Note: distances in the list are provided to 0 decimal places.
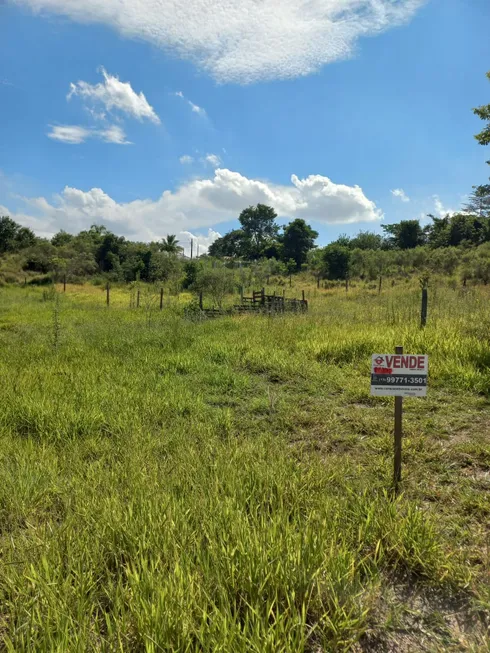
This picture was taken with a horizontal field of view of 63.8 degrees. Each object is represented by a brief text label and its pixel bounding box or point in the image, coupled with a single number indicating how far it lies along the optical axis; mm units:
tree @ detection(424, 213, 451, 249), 41903
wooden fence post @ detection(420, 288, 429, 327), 7848
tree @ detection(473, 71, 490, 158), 6910
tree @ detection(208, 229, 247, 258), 70438
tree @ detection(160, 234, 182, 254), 50616
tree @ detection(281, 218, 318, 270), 54969
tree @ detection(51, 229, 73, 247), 50888
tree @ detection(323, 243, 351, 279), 36112
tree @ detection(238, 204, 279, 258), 77875
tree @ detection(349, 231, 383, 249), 54078
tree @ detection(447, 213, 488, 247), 39594
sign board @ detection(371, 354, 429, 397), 2701
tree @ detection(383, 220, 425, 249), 47250
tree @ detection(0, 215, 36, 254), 42969
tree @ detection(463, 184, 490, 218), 49531
